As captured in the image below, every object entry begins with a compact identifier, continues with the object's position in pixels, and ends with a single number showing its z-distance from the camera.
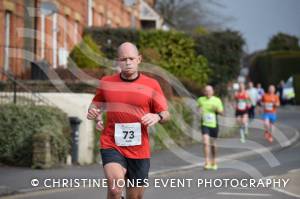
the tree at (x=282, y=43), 89.01
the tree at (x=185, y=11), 71.50
